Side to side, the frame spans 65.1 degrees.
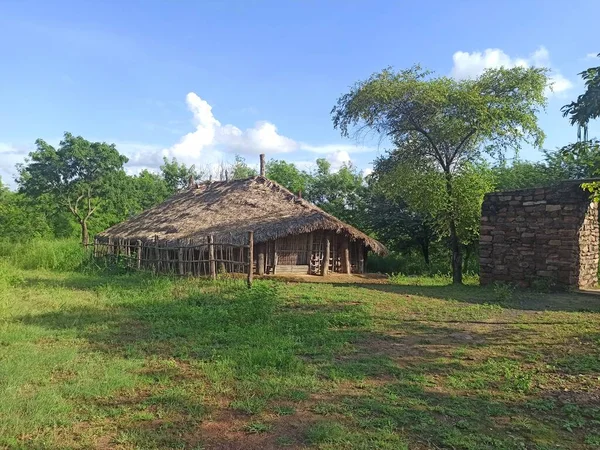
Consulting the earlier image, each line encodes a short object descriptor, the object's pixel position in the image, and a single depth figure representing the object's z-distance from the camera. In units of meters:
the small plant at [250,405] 4.16
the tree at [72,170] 26.77
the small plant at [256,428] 3.77
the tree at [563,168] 19.33
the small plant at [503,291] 10.67
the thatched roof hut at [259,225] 17.33
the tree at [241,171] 41.91
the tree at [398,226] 24.09
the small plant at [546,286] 12.02
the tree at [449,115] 14.13
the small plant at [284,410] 4.11
